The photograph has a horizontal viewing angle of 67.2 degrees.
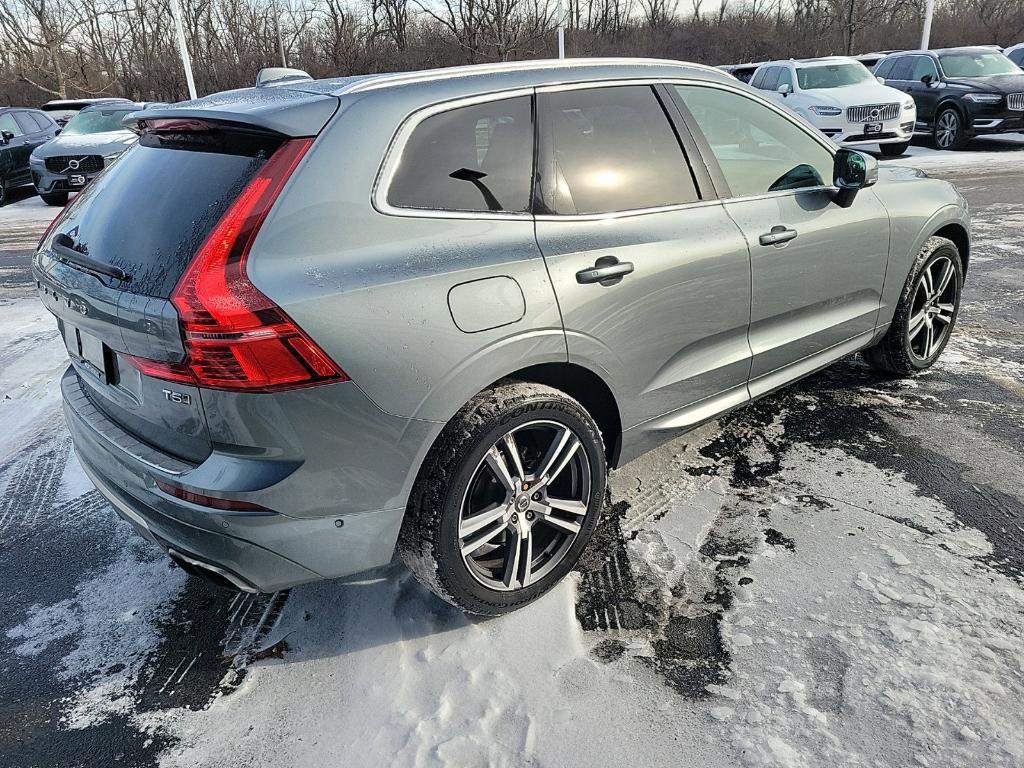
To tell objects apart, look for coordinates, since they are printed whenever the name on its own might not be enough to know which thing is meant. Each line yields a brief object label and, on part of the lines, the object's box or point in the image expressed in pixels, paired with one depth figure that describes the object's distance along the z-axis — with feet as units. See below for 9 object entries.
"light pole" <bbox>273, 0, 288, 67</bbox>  113.80
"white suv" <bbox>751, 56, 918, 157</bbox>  42.96
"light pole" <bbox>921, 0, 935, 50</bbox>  77.97
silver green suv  6.77
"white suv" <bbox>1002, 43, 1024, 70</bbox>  59.95
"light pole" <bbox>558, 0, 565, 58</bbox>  89.86
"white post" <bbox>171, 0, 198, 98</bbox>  74.69
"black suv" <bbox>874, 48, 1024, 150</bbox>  45.16
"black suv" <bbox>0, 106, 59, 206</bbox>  46.73
